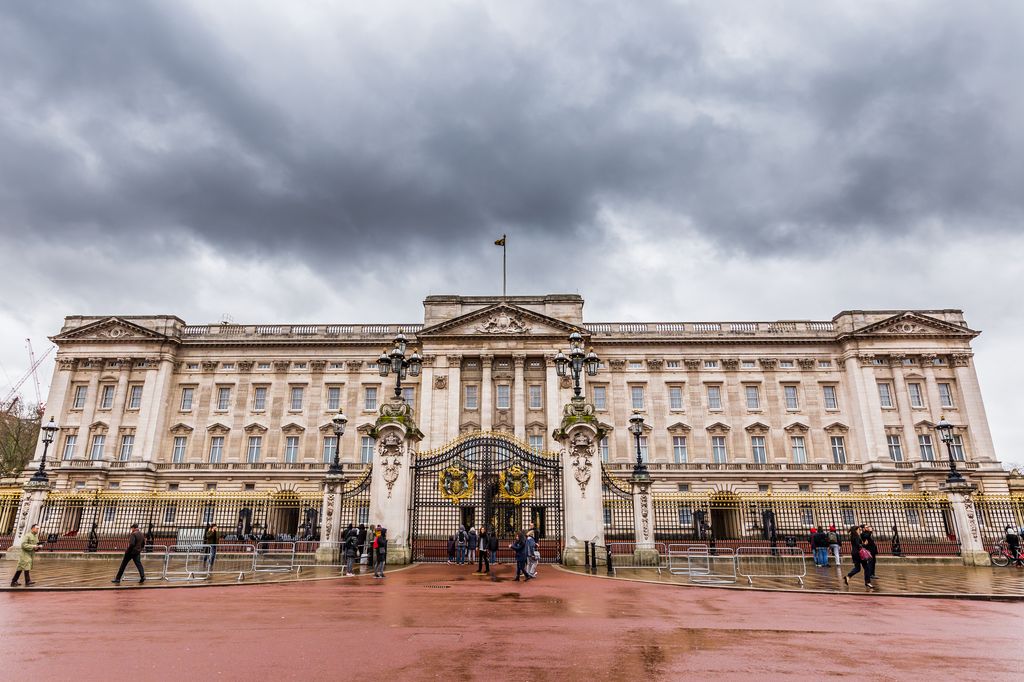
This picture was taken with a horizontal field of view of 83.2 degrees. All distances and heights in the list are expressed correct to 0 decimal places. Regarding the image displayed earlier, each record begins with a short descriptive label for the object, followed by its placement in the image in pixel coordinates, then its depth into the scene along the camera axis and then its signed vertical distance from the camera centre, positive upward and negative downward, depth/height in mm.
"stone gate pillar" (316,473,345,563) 21562 -232
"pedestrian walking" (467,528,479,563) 22688 -1027
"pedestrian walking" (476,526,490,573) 18752 -1196
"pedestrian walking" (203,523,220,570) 23094 -804
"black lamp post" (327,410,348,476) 25058 +3862
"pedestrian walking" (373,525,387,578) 17641 -1160
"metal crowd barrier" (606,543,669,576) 20969 -1644
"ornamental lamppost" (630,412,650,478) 21562 +3261
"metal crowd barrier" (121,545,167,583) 17703 -1806
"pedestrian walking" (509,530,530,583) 16844 -1128
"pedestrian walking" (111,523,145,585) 15844 -963
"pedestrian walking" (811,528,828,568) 22438 -1302
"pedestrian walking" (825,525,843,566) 22438 -1192
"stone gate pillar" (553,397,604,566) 20547 +1092
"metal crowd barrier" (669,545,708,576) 19156 -1826
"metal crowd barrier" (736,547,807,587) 19672 -1972
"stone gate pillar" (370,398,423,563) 20984 +1119
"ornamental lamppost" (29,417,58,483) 25728 +1986
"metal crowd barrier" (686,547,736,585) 16856 -1867
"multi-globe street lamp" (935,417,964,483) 24920 +2955
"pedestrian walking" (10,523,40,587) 15698 -1056
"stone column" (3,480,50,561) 25672 +390
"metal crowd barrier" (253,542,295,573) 19734 -1717
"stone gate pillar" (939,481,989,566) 23406 -537
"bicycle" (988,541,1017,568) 23391 -1800
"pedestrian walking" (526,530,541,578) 17219 -1299
